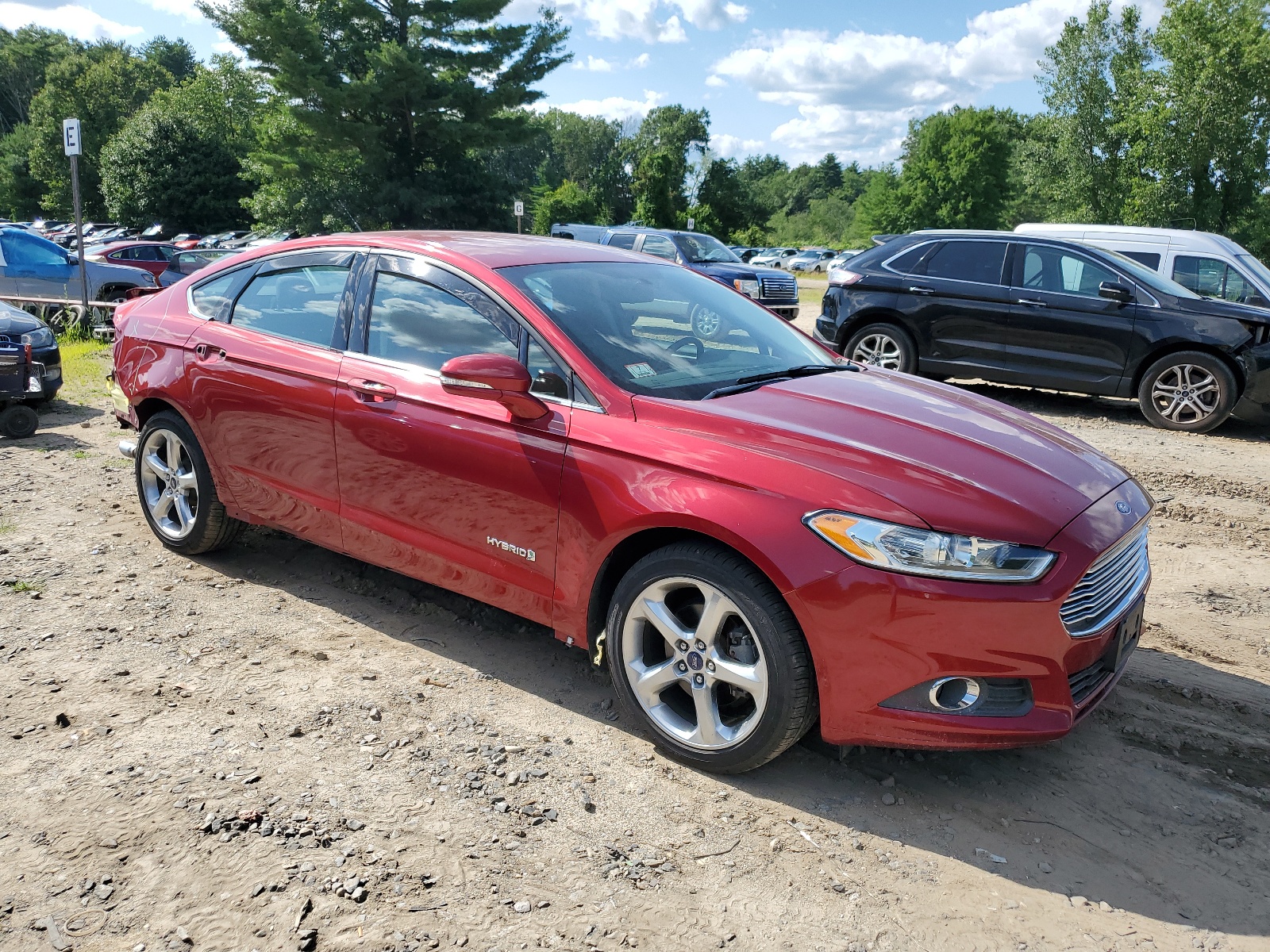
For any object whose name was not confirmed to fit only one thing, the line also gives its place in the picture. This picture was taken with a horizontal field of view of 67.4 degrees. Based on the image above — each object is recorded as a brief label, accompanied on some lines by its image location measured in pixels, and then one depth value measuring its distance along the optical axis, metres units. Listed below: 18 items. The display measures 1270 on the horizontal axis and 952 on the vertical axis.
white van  10.05
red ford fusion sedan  2.78
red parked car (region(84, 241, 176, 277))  19.80
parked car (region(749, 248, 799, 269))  47.01
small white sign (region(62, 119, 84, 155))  11.70
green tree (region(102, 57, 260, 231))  45.50
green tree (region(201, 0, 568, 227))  28.53
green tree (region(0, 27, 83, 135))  89.38
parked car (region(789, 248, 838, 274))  54.56
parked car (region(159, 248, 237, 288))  17.42
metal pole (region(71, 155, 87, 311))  12.11
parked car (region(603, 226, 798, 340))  17.84
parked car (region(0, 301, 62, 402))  8.05
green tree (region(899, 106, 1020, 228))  61.59
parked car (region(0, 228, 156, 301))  15.13
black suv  8.75
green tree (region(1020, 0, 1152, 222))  36.50
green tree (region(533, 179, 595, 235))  56.67
